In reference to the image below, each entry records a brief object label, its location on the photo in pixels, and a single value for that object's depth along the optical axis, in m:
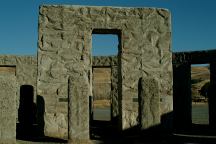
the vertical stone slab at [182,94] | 11.31
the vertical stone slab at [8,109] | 6.17
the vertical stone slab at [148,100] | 6.60
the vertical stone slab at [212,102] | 10.74
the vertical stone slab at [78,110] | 6.40
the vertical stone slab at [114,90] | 11.97
